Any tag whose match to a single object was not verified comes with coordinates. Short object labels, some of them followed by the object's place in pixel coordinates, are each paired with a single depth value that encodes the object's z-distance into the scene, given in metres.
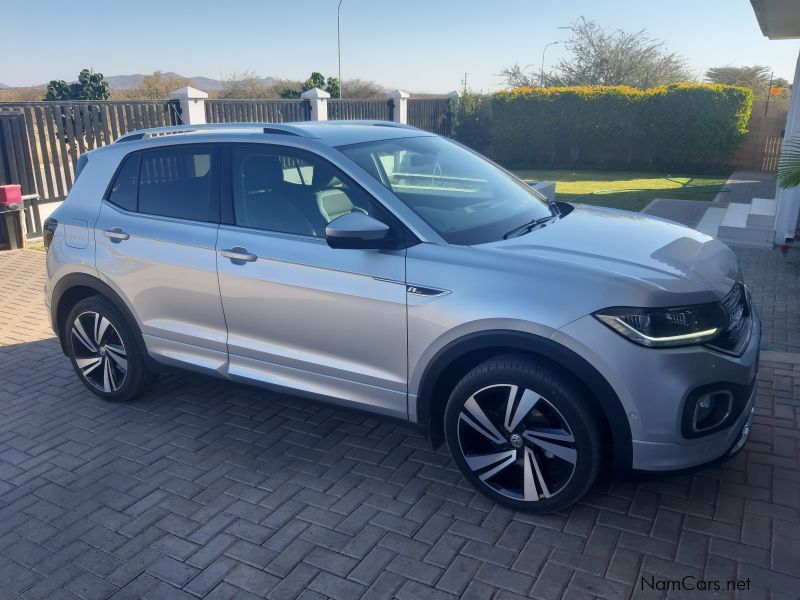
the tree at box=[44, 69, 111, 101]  30.77
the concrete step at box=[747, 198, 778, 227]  9.64
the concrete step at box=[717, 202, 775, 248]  9.44
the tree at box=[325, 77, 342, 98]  38.91
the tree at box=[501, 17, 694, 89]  33.59
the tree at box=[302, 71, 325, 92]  38.29
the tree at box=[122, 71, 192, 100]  41.75
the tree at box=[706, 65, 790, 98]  36.53
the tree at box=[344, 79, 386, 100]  44.47
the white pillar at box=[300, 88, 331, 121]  15.16
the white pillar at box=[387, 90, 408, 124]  18.59
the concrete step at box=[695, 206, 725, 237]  10.30
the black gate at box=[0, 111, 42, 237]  9.98
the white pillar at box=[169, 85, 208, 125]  12.62
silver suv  2.95
